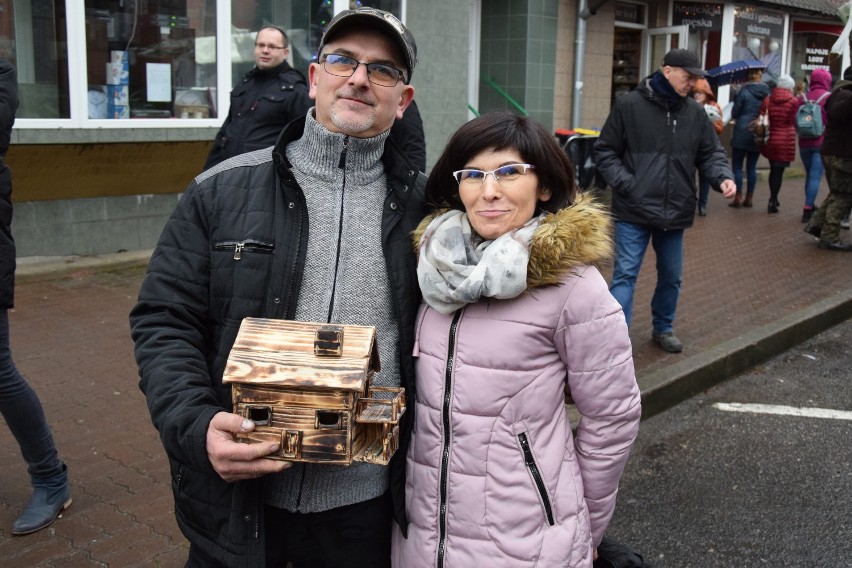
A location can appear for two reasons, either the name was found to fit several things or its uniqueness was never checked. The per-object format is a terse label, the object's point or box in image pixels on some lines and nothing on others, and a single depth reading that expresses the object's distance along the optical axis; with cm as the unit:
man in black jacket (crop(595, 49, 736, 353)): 578
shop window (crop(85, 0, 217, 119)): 793
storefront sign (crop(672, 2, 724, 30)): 1585
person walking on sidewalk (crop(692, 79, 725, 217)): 1165
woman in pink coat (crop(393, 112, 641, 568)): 215
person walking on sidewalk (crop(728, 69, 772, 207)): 1263
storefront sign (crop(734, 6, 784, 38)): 1691
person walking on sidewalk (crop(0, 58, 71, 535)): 338
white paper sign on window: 837
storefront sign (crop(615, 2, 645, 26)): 1491
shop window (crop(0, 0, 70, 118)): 745
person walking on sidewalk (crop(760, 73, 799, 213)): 1234
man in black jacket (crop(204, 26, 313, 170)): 556
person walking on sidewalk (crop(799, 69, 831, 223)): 1170
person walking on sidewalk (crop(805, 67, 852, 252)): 910
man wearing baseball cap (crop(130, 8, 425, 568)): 204
